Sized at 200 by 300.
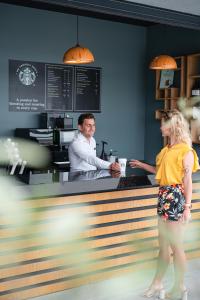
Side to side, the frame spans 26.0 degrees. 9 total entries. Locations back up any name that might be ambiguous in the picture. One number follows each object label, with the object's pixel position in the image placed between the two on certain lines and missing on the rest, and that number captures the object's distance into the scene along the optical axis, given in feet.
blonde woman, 9.73
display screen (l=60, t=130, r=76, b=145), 18.89
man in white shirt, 13.02
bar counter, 9.89
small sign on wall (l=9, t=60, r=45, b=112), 20.07
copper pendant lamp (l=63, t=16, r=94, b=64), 15.17
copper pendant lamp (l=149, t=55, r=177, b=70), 17.24
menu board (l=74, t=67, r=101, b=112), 22.11
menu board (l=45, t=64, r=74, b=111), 21.18
